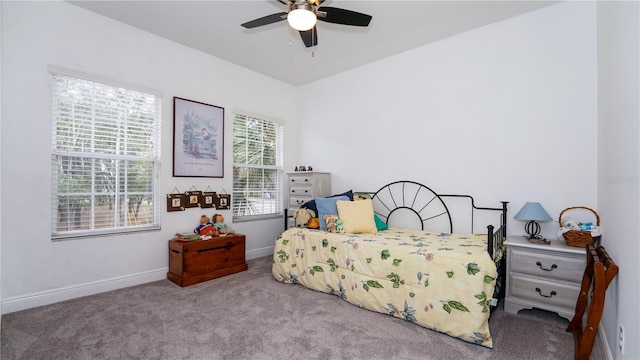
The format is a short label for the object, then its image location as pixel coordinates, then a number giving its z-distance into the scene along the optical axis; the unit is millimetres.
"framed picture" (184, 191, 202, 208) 3434
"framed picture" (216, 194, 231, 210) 3737
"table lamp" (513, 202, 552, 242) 2416
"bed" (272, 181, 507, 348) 2018
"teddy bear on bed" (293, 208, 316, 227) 3367
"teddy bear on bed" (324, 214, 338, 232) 3084
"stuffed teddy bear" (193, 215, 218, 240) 3363
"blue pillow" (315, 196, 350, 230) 3234
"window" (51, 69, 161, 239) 2619
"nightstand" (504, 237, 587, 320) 2139
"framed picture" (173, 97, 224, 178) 3351
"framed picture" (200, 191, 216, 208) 3577
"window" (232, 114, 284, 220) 4008
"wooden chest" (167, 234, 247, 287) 3023
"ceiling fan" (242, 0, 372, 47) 1850
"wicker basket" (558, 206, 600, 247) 2164
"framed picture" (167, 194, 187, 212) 3275
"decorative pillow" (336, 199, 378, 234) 3052
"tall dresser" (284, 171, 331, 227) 4047
